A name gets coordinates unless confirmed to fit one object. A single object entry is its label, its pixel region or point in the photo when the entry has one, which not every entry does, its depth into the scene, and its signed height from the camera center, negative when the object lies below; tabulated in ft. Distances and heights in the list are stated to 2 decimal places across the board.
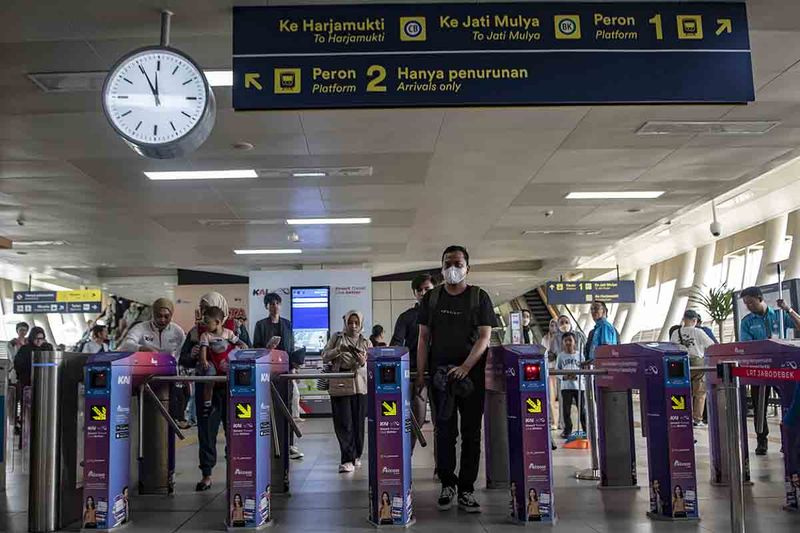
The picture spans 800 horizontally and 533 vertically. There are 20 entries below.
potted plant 46.85 +2.13
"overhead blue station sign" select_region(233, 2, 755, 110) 13.20 +5.31
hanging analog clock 13.80 +4.83
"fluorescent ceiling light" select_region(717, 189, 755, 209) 44.32 +8.77
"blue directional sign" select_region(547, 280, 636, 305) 57.93 +4.08
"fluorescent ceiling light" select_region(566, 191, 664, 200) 34.01 +6.94
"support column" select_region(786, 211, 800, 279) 48.01 +5.58
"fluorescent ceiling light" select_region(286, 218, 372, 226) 38.58 +6.83
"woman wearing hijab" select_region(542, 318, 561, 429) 32.09 -0.40
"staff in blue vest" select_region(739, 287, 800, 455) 22.82 +0.49
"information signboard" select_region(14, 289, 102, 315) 64.64 +4.81
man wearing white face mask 14.80 -0.24
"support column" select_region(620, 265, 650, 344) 78.74 +3.63
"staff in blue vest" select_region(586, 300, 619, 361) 26.61 +0.40
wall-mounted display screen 45.39 +2.26
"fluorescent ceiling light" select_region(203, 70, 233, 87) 18.79 +7.18
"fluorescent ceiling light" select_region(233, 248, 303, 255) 48.63 +6.66
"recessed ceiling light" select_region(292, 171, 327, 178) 28.72 +6.94
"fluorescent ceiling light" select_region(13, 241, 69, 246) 44.24 +6.88
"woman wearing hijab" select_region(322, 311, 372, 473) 20.68 -0.95
